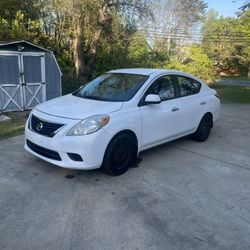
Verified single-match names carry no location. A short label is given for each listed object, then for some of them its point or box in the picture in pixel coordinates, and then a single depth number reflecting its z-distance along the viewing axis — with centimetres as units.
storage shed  941
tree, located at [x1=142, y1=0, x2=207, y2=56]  2792
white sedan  407
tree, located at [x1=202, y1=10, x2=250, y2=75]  3941
